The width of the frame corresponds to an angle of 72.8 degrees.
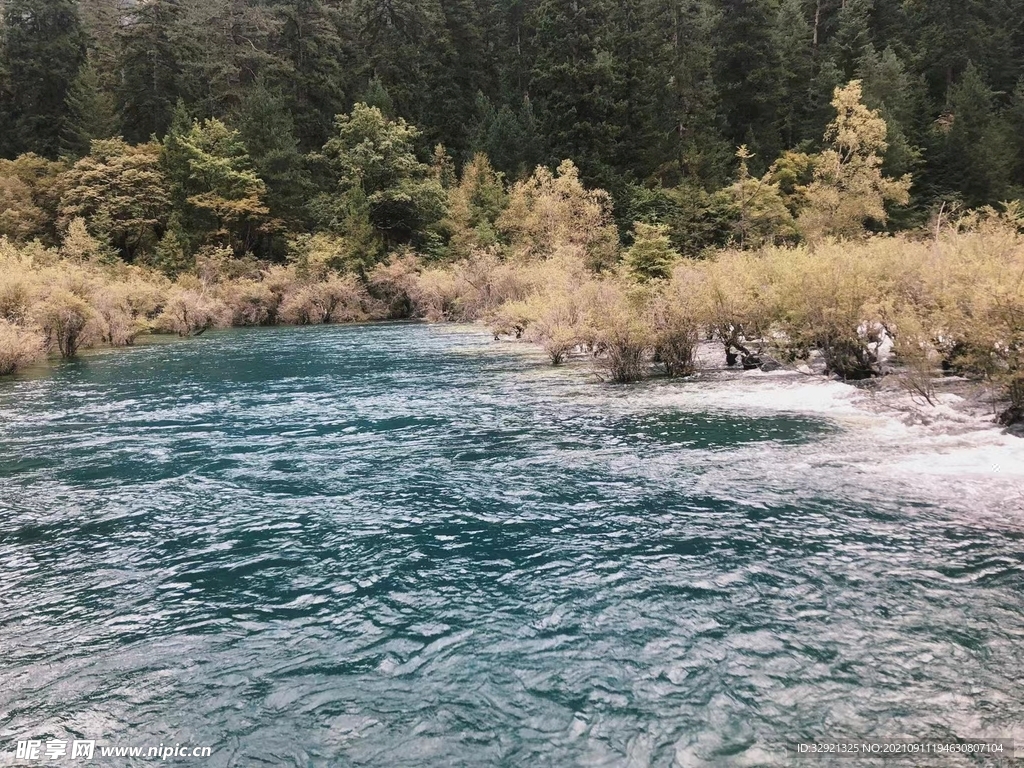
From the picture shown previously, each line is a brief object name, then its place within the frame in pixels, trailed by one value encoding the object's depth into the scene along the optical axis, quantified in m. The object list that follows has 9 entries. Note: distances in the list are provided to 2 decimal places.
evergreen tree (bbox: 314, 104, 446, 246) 68.88
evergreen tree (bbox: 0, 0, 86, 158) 77.38
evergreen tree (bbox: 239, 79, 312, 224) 71.62
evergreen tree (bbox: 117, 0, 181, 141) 78.56
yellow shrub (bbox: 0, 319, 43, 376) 28.31
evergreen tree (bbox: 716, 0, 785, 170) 70.25
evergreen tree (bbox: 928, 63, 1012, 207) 57.94
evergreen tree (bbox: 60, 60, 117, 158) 72.19
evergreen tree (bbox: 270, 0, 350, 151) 82.25
